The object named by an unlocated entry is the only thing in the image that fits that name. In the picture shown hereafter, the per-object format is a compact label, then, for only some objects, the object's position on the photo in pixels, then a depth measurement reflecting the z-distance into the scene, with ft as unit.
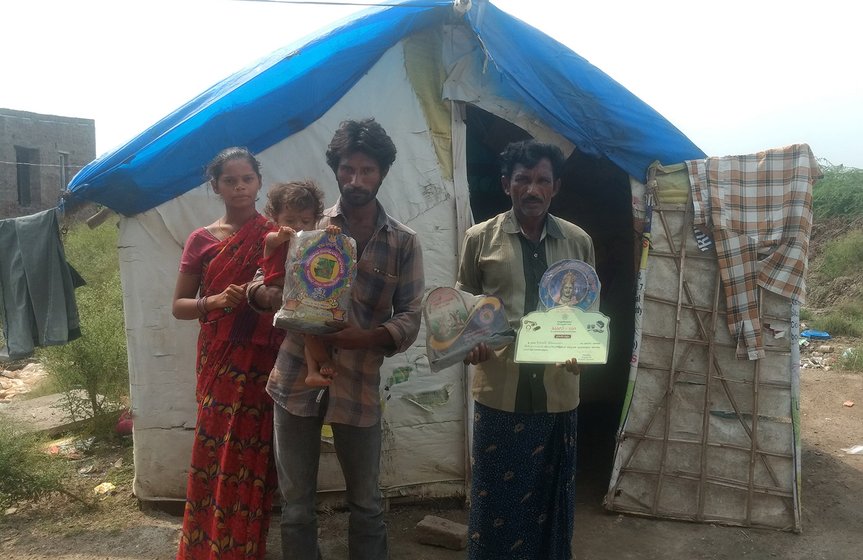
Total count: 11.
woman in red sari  8.50
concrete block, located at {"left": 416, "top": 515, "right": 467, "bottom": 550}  11.04
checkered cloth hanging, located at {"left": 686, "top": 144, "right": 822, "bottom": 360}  11.64
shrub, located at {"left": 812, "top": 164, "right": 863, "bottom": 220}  43.78
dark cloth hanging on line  11.76
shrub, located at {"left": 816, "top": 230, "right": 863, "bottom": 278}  38.73
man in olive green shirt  7.74
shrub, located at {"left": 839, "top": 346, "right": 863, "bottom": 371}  23.76
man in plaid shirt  7.46
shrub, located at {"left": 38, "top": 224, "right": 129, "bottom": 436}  17.53
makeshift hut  11.16
